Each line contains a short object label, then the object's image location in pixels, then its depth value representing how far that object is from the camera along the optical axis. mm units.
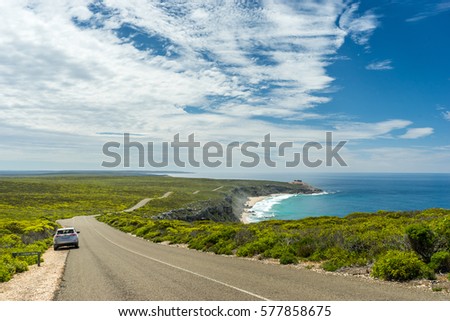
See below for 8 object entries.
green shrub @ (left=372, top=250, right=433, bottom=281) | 12508
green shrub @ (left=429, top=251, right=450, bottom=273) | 13055
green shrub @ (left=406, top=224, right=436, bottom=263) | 13938
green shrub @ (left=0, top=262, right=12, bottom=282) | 15688
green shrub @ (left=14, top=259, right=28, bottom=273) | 18656
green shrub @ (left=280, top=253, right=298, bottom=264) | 17266
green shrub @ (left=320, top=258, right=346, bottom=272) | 15062
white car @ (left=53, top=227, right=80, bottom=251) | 31078
